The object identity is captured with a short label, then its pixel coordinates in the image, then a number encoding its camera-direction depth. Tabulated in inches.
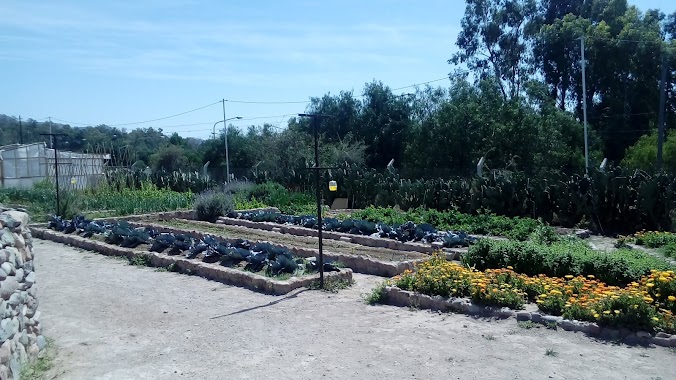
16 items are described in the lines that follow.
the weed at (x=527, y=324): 260.4
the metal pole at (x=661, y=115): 810.8
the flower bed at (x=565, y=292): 241.6
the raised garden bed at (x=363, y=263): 395.4
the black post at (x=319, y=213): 340.1
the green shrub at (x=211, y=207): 708.0
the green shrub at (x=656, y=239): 459.8
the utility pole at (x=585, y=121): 762.2
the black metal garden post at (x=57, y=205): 686.7
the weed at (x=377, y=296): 318.3
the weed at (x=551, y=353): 225.1
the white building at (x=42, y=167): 956.6
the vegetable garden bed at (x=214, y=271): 348.8
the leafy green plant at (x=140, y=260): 449.4
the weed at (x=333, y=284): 348.5
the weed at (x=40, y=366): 216.2
